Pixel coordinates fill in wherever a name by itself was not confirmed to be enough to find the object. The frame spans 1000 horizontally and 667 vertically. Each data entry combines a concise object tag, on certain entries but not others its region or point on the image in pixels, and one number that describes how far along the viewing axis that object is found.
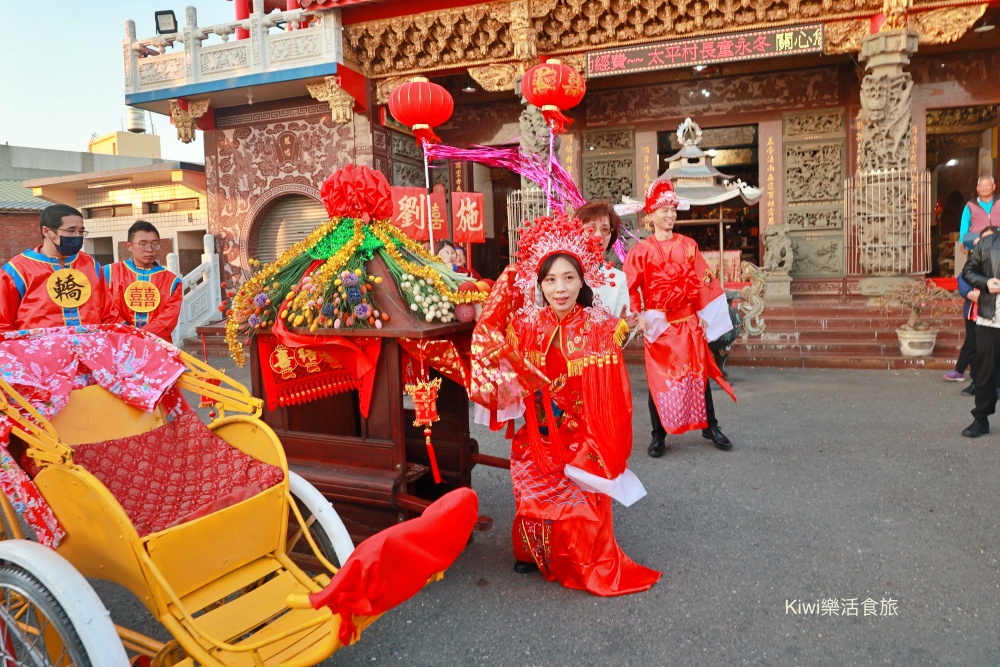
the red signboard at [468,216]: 10.00
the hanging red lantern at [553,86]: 6.48
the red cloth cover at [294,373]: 3.17
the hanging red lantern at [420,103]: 7.04
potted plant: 7.50
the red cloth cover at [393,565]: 1.71
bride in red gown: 2.71
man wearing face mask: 3.66
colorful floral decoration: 2.91
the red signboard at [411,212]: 9.46
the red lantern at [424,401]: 2.92
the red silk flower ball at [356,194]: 3.08
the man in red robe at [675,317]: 4.45
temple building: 9.26
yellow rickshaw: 1.87
